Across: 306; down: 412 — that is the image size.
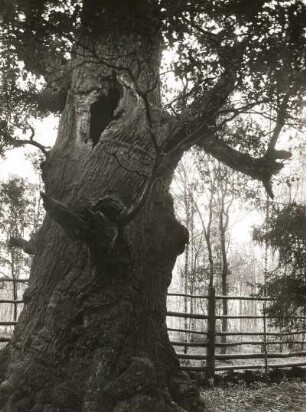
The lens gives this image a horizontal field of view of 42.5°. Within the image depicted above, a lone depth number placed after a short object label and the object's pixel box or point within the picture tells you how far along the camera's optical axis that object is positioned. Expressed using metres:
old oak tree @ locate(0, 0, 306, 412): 3.98
